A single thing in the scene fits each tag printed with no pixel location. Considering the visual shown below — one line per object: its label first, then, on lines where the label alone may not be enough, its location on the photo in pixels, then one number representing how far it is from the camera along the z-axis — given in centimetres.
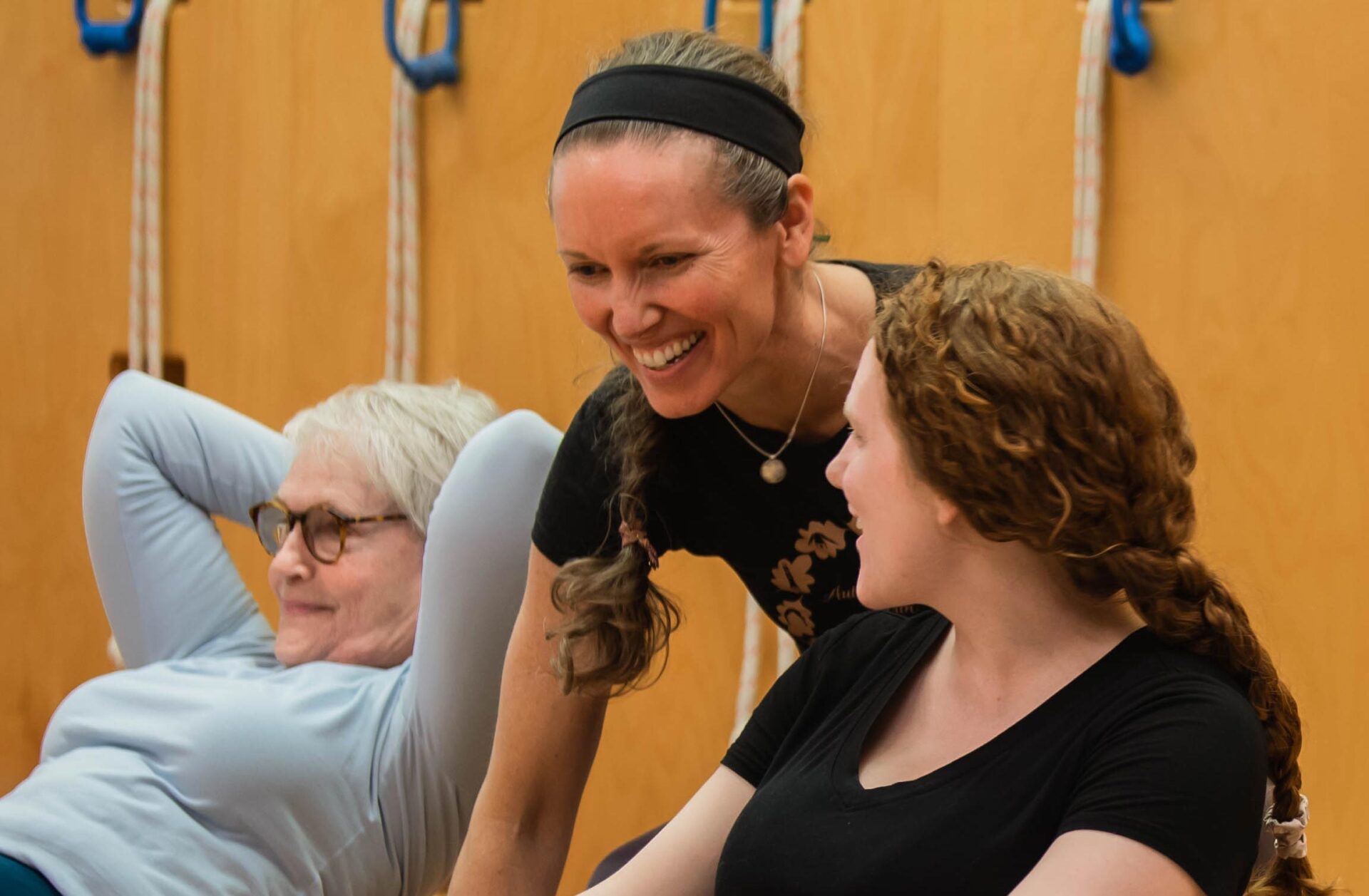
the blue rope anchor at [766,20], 379
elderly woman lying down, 344
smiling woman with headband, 312
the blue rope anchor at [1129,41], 353
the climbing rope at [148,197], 426
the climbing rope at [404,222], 407
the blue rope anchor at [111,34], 429
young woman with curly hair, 284
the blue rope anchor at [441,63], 403
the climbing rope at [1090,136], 355
